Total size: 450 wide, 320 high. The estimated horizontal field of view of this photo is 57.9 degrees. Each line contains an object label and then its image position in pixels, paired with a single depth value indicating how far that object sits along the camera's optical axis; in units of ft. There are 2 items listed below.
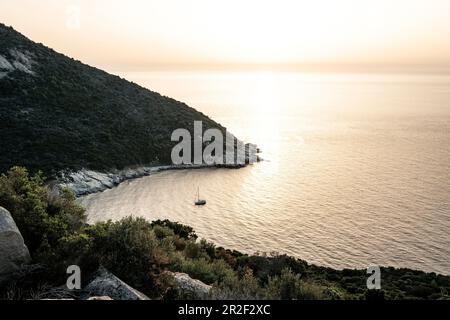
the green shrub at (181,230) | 115.88
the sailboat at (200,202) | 205.16
